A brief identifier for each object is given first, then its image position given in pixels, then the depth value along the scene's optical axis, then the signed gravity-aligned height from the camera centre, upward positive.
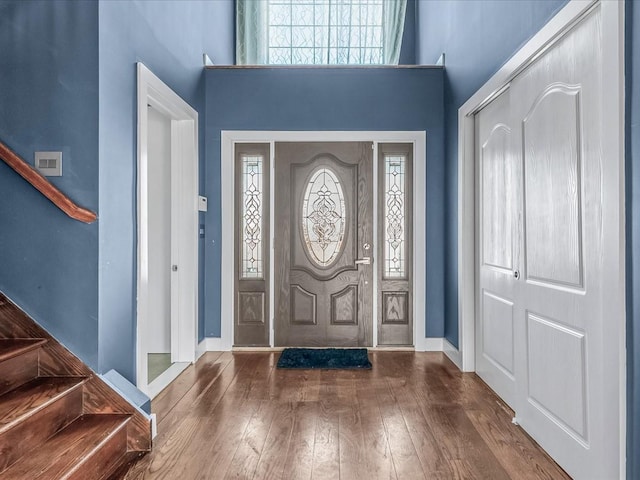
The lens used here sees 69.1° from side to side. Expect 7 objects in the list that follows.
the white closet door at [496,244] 2.88 +0.00
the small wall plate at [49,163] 2.32 +0.41
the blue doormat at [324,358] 3.82 -0.98
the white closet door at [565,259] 1.85 -0.07
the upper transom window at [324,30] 5.27 +2.45
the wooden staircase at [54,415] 1.84 -0.78
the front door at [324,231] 4.36 +0.13
